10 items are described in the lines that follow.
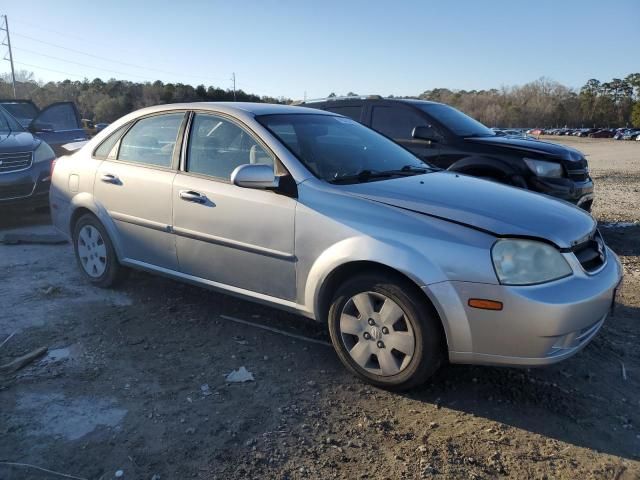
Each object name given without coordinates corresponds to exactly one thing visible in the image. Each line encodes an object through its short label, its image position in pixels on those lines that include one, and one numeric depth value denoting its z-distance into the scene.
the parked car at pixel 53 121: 9.53
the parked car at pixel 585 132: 88.80
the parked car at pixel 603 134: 83.69
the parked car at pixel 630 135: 69.75
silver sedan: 2.87
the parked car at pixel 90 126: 14.23
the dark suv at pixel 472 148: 6.24
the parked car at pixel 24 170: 7.33
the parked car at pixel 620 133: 73.57
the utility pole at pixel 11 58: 49.12
